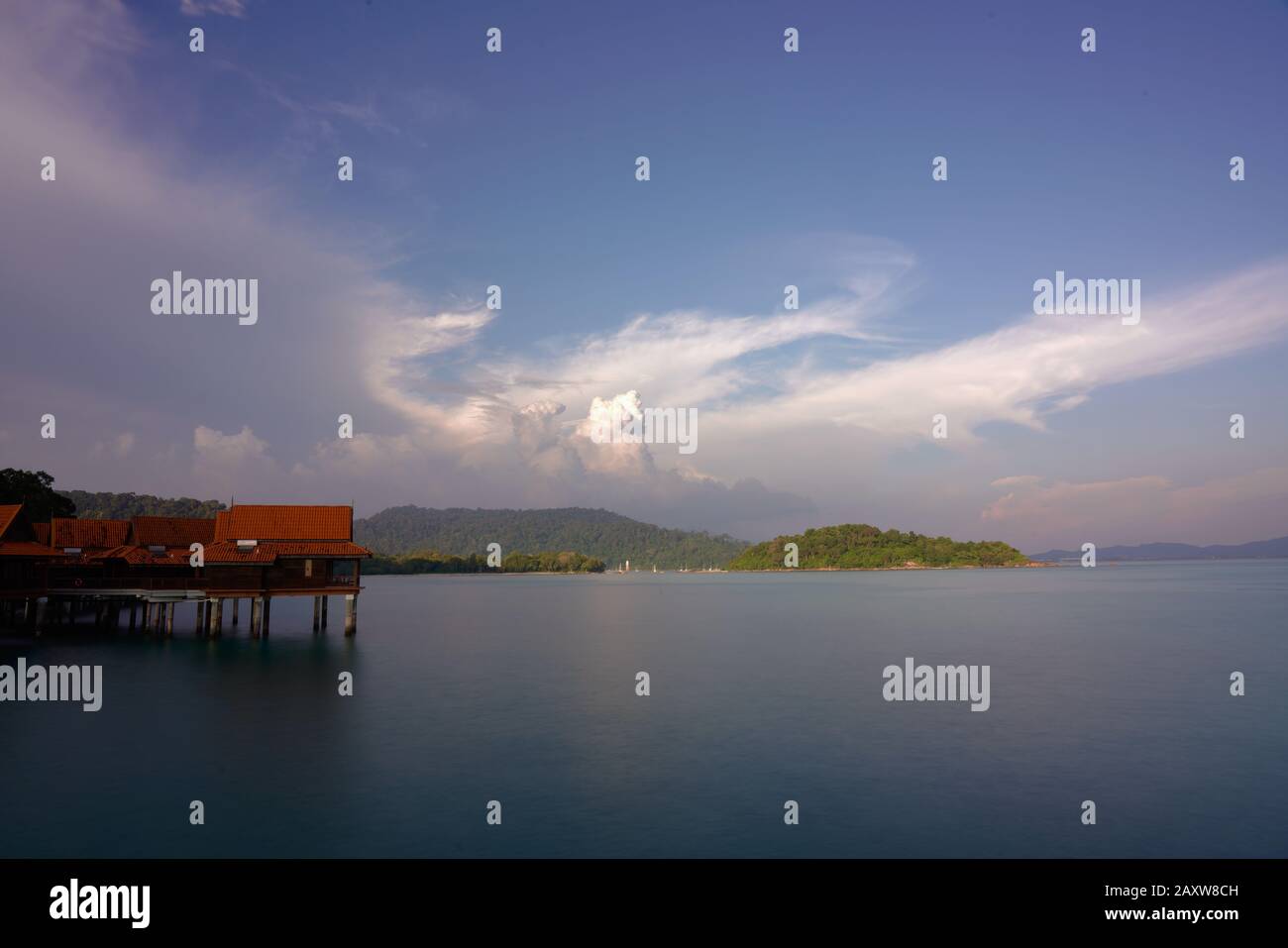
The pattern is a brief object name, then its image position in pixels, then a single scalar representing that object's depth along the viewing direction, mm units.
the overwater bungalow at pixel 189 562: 45875
